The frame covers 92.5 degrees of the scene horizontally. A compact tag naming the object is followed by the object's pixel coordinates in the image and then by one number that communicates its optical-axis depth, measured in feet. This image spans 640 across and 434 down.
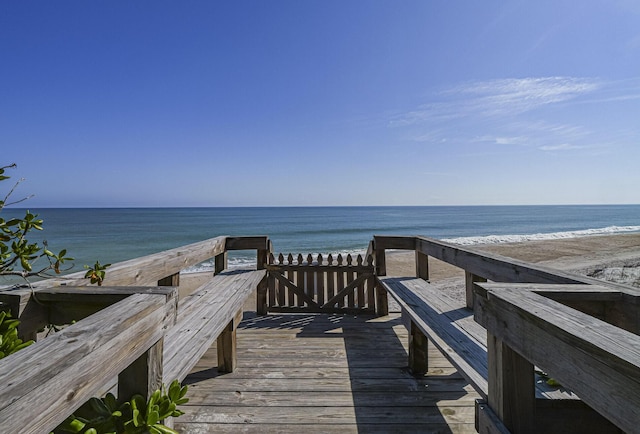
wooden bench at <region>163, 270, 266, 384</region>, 5.70
